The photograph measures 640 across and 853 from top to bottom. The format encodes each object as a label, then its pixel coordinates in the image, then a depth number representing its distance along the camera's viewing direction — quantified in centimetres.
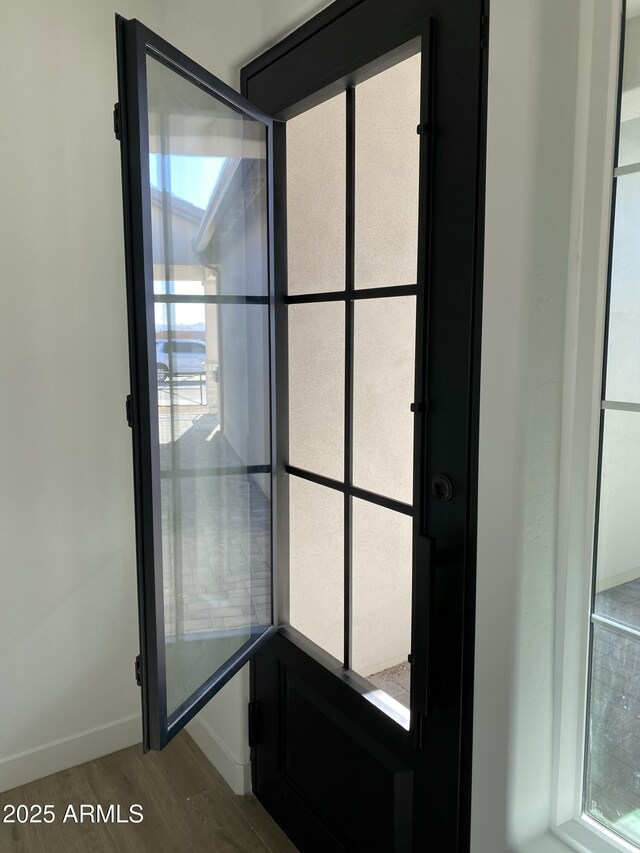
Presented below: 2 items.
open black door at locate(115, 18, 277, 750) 130
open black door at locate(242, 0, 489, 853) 123
